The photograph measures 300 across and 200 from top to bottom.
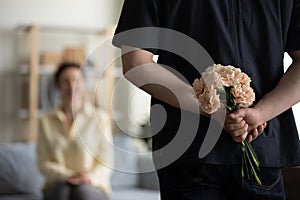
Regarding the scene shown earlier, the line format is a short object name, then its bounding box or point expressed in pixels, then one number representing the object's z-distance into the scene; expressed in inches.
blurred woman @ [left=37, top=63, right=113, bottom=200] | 141.8
